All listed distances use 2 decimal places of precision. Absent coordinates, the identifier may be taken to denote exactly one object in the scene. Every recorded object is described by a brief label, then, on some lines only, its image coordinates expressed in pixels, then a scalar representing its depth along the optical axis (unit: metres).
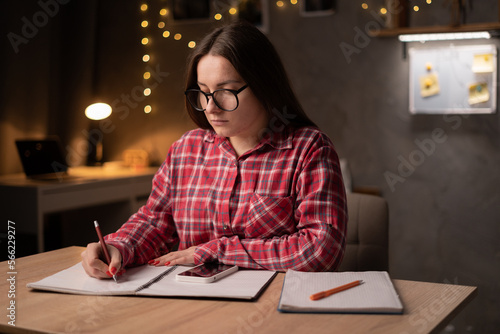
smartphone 1.19
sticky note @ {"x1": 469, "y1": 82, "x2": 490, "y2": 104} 2.80
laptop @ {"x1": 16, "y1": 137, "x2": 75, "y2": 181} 3.04
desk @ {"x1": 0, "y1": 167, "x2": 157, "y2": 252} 2.78
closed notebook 1.00
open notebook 1.12
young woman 1.36
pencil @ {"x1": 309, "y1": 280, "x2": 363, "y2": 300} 1.05
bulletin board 2.79
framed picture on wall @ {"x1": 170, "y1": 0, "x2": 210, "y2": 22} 3.45
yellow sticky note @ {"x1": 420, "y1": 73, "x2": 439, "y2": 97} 2.89
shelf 2.70
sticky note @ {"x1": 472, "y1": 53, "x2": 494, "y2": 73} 2.77
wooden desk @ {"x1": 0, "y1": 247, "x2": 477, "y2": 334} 0.95
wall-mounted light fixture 2.77
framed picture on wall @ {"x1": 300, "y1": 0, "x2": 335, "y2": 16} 3.07
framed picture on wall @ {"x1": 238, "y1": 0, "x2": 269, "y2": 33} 3.26
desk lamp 3.72
